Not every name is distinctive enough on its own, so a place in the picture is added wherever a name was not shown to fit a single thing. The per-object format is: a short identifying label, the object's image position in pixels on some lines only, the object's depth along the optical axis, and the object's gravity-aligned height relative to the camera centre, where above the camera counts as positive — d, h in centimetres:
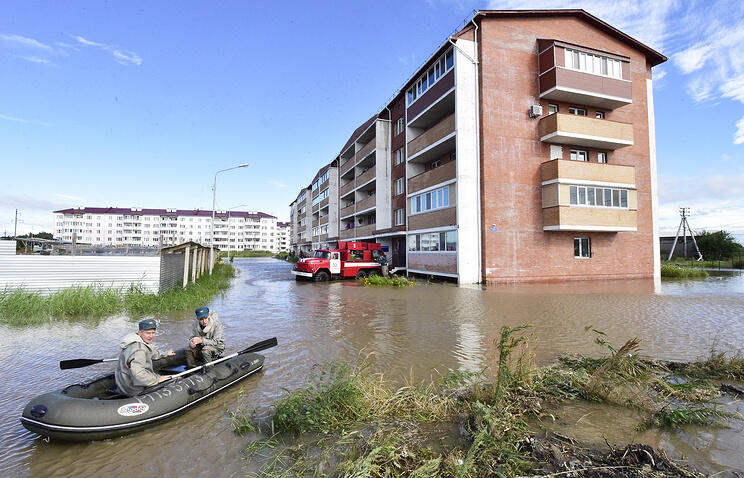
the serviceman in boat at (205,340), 588 -137
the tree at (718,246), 3903 +107
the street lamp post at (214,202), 2665 +437
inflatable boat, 381 -169
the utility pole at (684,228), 3859 +301
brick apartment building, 1967 +600
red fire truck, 2194 -48
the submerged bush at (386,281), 1980 -139
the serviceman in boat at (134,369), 450 -140
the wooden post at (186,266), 1527 -42
